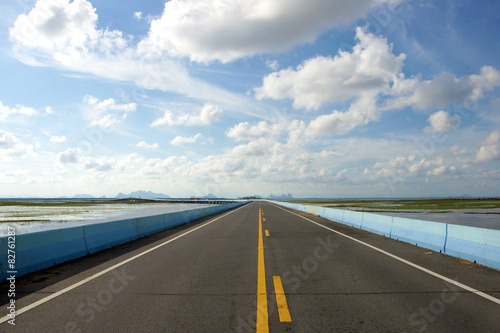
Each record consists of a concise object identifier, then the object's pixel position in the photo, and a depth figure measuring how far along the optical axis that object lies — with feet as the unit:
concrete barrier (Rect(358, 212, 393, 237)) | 47.34
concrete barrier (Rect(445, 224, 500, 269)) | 25.93
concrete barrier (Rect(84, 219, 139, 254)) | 33.57
